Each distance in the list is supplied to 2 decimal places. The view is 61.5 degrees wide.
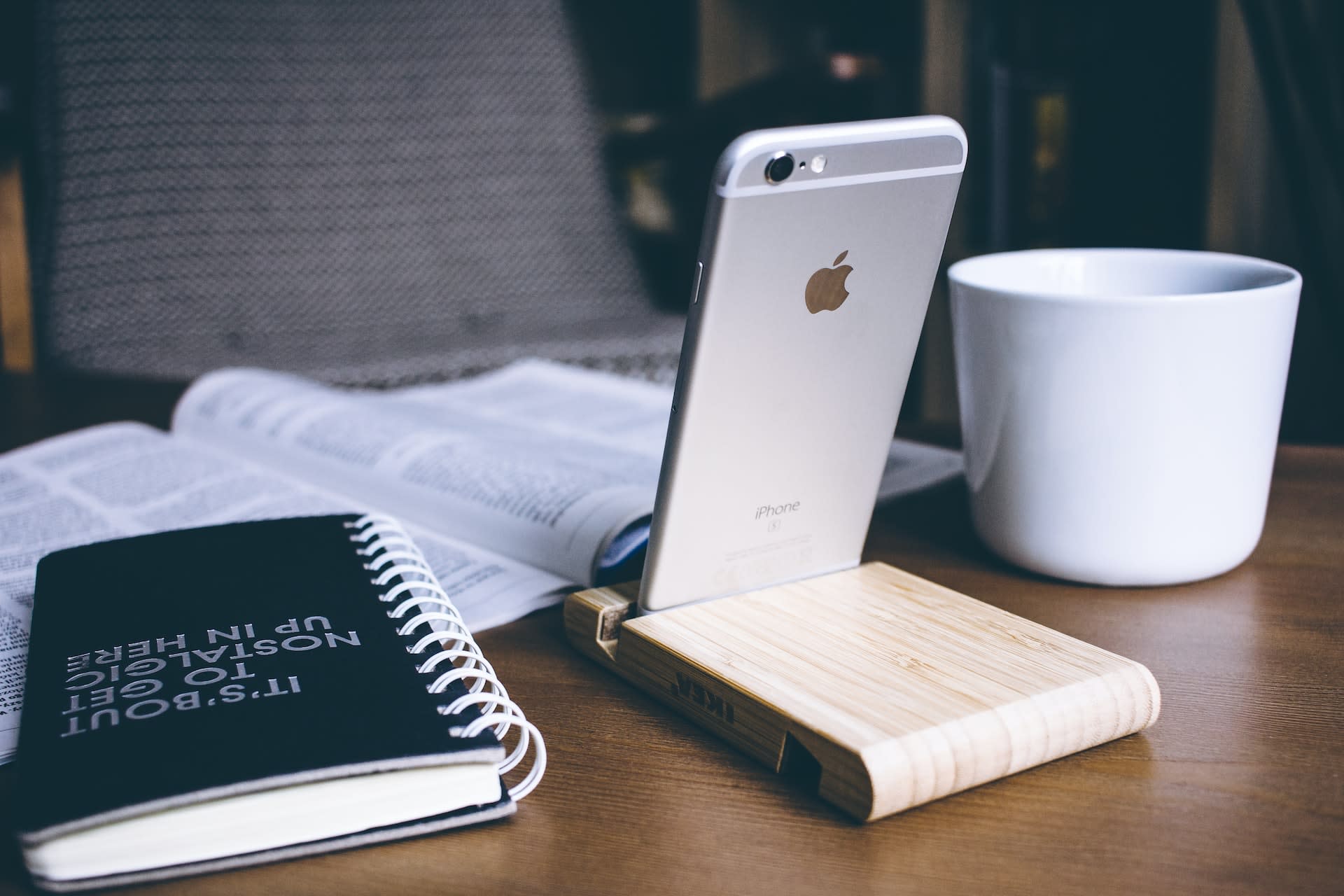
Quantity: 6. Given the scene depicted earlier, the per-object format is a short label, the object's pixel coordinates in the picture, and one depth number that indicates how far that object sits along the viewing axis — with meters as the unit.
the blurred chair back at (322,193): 1.38
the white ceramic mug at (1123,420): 0.42
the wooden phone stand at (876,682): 0.30
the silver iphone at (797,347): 0.34
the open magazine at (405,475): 0.48
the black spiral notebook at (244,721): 0.27
